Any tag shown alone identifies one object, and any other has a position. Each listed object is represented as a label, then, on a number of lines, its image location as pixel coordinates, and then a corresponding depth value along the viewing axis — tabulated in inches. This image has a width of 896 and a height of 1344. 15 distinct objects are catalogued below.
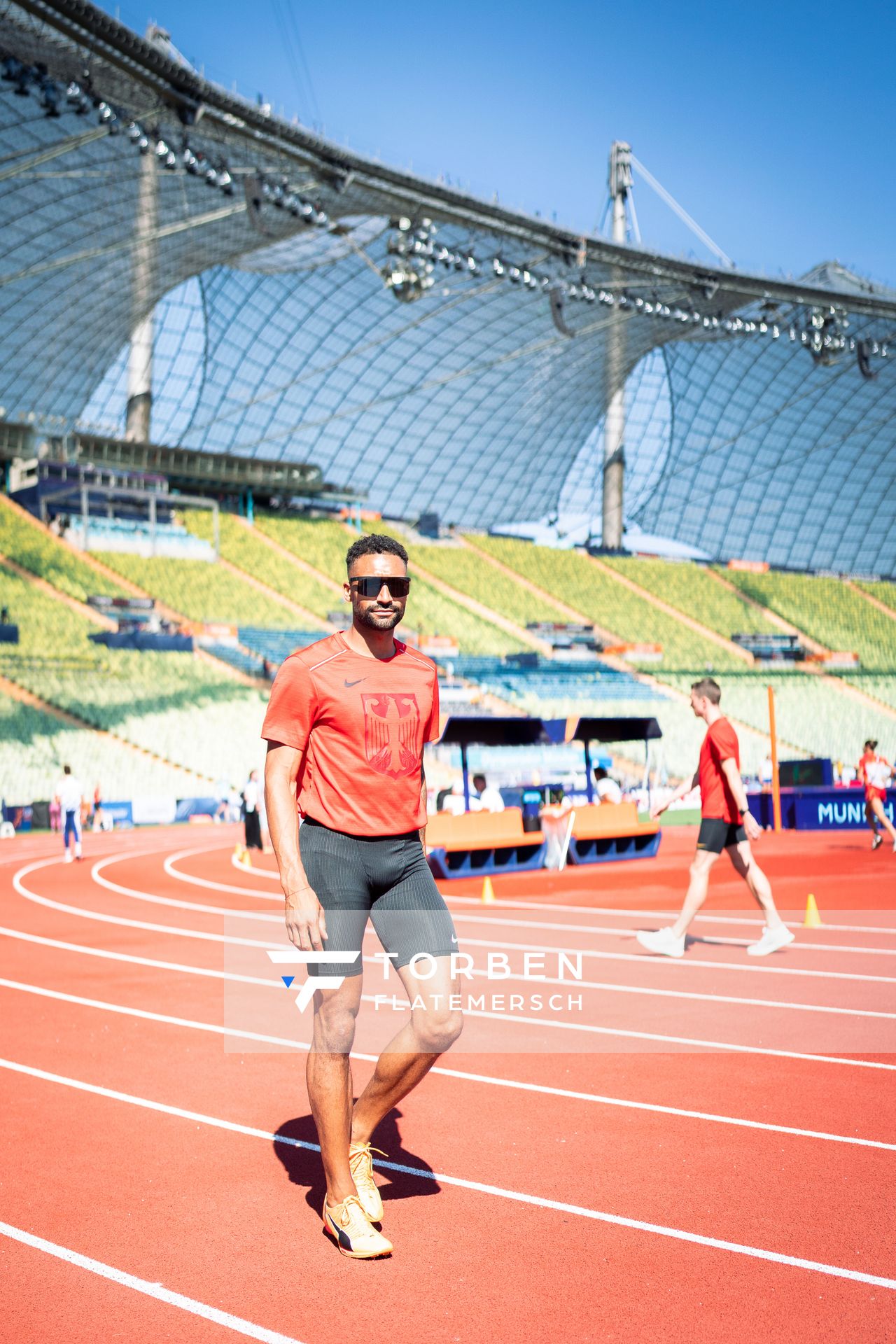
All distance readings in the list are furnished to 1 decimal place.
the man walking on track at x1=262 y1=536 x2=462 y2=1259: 163.5
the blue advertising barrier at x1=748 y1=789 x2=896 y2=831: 1033.5
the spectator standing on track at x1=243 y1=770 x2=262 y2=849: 859.4
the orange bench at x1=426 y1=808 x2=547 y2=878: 717.9
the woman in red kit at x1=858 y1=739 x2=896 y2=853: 767.7
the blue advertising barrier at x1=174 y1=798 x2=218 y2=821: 1332.4
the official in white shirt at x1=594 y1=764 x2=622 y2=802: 876.6
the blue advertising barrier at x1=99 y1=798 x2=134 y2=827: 1273.4
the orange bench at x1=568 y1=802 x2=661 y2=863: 801.6
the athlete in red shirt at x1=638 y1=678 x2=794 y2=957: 376.2
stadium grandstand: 1498.5
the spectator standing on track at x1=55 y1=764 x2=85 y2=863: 843.4
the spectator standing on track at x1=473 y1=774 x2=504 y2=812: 793.6
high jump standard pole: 1012.5
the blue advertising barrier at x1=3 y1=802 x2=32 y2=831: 1210.0
